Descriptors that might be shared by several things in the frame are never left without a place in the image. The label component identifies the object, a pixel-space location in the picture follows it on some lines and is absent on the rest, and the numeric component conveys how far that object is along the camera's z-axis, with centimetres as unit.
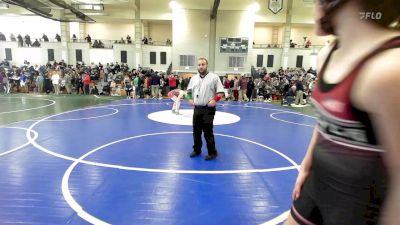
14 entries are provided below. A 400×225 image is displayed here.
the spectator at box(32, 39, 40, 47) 2797
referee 565
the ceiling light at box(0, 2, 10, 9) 2544
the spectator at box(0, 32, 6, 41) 2842
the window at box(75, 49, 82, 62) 2725
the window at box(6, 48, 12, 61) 2848
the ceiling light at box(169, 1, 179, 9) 2403
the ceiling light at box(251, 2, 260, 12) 2373
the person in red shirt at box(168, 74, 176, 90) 1814
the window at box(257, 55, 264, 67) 2784
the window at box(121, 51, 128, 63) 2770
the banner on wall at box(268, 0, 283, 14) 1913
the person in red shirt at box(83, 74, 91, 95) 1917
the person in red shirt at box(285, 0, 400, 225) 84
